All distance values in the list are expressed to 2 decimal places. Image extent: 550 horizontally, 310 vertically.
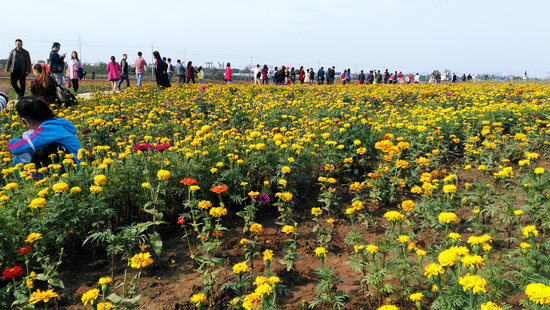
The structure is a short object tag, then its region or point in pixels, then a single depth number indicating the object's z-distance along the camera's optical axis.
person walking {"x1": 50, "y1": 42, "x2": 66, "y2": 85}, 9.73
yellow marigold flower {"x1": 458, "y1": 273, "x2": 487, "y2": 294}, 1.57
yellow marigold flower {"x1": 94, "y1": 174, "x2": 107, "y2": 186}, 2.79
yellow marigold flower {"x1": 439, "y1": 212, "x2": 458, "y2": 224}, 2.27
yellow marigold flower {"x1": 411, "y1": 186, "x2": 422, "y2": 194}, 3.35
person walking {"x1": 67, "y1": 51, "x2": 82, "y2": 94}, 11.33
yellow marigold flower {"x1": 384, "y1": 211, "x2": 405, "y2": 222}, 2.43
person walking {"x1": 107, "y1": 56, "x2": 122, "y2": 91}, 12.85
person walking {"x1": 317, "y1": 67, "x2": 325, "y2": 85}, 24.49
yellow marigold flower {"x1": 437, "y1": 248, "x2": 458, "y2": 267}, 1.83
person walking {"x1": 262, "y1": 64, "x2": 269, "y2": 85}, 21.31
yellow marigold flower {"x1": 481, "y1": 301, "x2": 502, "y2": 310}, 1.61
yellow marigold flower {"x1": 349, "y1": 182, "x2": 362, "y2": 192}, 3.55
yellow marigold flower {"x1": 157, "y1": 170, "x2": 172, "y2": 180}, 2.88
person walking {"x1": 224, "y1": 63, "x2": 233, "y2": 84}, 18.75
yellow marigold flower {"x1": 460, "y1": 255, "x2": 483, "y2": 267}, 1.77
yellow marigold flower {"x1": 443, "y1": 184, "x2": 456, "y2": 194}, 2.95
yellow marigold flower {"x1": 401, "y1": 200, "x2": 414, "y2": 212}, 2.65
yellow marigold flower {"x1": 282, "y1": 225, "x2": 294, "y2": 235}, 2.60
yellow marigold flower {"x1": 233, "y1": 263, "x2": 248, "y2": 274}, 2.07
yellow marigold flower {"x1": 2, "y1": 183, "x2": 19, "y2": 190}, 2.83
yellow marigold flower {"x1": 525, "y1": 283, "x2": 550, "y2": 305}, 1.50
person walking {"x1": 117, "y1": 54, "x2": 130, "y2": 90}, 13.91
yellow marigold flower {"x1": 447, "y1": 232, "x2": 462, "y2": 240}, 2.28
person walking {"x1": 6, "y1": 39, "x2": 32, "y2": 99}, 8.60
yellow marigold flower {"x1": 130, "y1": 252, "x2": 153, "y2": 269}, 2.20
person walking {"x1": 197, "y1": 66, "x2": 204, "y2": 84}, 19.00
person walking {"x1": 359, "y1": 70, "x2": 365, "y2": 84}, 26.91
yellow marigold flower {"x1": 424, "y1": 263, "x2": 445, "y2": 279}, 1.87
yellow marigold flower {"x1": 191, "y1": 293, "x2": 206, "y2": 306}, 1.88
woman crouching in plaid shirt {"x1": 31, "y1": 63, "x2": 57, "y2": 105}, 7.05
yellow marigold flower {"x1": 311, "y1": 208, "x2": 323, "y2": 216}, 2.98
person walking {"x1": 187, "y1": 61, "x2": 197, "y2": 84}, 17.02
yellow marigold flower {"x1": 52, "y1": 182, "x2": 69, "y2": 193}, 2.67
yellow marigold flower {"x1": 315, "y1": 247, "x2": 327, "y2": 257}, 2.30
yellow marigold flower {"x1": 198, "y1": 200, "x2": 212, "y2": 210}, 2.63
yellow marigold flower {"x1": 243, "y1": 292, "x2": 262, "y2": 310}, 1.77
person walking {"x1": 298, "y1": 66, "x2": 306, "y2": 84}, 24.30
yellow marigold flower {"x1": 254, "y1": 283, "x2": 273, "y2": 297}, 1.74
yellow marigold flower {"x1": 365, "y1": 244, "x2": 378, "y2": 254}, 2.23
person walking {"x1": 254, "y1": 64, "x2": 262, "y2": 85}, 20.97
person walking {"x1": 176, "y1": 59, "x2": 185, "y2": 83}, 18.08
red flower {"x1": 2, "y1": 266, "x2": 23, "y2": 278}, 2.08
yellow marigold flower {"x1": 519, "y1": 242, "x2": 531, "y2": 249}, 2.20
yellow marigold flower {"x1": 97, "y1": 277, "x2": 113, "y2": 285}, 1.90
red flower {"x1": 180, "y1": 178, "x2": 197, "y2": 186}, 2.89
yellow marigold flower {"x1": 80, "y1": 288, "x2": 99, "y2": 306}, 1.78
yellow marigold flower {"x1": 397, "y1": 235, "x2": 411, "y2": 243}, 2.22
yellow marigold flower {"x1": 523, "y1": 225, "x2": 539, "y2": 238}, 2.23
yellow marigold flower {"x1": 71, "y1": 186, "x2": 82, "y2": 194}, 2.76
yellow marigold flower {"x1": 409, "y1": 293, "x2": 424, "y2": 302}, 1.87
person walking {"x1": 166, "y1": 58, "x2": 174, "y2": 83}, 17.16
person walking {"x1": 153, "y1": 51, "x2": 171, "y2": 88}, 12.60
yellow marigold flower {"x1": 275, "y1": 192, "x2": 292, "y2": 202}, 3.10
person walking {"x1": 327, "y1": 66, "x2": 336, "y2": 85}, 24.31
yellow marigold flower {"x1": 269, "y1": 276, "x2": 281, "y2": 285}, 1.92
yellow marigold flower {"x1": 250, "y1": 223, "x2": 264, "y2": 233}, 2.57
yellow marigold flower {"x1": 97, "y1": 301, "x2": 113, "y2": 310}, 1.93
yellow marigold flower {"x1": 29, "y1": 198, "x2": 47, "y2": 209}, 2.51
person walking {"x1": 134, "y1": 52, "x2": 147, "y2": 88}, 13.60
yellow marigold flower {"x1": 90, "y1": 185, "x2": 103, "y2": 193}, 2.75
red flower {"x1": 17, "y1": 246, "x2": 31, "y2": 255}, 2.25
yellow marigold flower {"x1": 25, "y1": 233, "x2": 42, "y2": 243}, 2.34
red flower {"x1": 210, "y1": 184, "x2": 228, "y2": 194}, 2.89
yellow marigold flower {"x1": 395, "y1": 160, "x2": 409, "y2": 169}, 3.69
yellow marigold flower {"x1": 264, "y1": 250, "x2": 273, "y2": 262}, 2.19
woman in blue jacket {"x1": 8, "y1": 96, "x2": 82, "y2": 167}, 3.83
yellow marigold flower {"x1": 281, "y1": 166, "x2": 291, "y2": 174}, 3.49
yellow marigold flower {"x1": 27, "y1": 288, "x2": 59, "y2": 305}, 1.87
